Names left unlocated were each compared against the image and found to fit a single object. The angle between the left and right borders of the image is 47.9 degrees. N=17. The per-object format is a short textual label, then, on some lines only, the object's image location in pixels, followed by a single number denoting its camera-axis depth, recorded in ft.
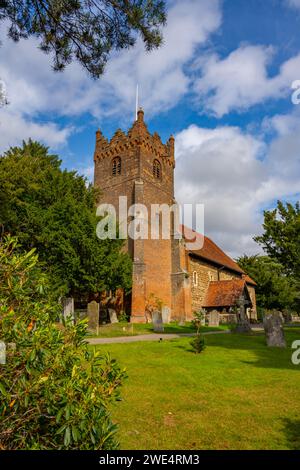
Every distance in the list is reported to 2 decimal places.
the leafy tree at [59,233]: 68.33
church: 90.12
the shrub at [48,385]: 8.48
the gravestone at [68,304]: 64.48
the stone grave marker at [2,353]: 8.41
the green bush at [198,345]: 37.76
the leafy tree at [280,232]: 110.22
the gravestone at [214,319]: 80.98
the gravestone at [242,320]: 64.80
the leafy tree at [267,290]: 128.67
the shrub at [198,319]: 47.10
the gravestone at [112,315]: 82.02
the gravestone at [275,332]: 43.98
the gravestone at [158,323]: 66.16
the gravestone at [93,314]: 57.31
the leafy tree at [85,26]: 20.63
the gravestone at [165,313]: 82.43
